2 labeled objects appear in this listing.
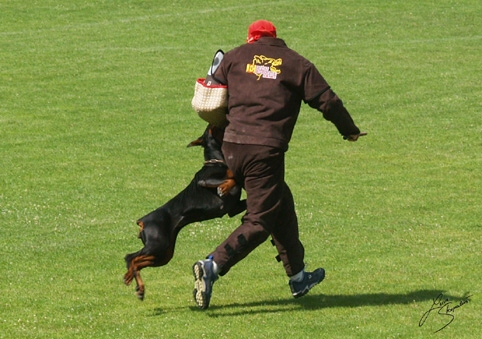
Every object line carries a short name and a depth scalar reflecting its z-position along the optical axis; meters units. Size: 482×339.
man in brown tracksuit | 17.16
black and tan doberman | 17.66
